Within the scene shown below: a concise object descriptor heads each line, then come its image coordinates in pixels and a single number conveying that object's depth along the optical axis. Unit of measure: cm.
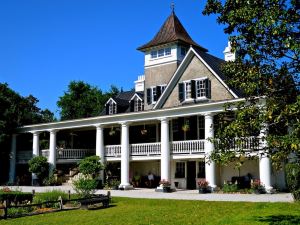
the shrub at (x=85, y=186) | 2494
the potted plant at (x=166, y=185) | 3007
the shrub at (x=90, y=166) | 3269
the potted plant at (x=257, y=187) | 2638
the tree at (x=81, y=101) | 6397
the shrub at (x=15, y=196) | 2367
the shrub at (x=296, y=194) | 2092
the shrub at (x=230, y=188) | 2779
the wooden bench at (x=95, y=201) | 2185
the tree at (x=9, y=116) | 3938
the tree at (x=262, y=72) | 1219
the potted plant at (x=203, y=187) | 2830
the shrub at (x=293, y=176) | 2072
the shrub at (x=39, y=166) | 3688
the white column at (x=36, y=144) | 3934
